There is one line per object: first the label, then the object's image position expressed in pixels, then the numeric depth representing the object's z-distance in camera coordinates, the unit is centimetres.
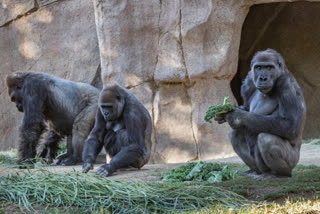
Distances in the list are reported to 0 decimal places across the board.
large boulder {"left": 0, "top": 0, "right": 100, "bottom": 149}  2144
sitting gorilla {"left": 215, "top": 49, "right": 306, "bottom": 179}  1002
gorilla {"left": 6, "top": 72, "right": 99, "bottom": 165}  1576
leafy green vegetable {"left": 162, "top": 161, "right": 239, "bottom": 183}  1074
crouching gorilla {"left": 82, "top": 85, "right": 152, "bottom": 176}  1270
